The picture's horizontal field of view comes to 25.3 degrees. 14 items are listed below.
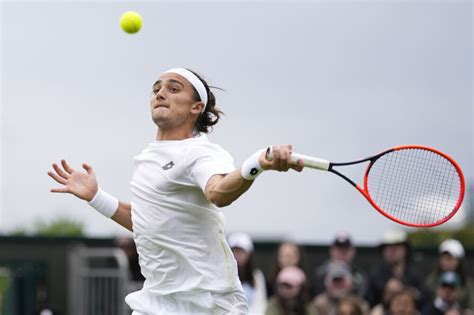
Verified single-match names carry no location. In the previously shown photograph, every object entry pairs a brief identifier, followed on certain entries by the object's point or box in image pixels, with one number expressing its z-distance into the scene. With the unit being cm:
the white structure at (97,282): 1432
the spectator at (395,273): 1241
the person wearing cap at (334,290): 1191
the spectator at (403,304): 1157
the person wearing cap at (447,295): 1229
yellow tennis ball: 828
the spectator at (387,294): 1176
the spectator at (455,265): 1268
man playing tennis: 687
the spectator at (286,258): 1217
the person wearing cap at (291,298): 1162
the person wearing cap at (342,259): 1257
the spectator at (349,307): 1140
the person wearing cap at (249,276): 1152
